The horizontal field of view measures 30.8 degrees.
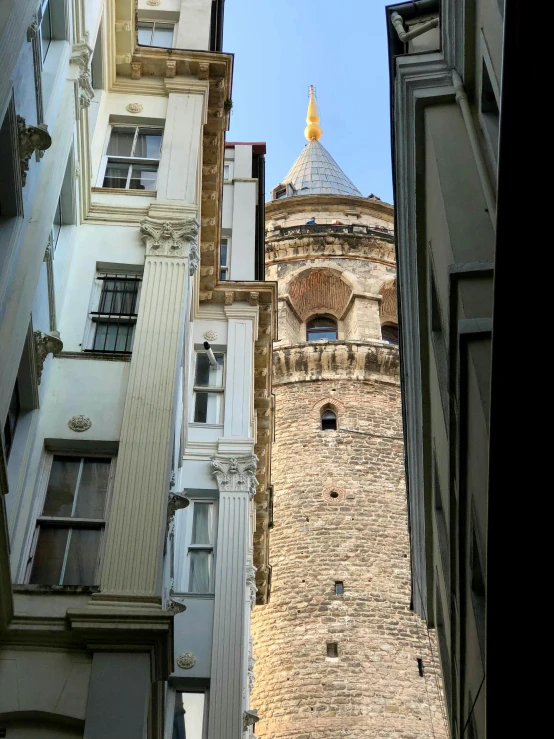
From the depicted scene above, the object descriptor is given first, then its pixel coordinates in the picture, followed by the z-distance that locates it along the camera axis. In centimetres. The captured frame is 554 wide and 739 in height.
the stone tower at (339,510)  2845
